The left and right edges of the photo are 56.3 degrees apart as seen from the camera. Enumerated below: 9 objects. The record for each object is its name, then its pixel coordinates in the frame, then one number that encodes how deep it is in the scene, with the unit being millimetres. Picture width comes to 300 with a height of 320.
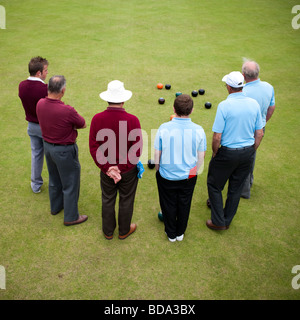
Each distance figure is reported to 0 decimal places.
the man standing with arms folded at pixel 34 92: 3832
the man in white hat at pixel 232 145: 3342
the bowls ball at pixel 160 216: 4141
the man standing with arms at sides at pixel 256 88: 3734
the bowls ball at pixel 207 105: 6931
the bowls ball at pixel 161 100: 7039
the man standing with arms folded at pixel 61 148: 3391
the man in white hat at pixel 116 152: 3164
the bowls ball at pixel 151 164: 5227
